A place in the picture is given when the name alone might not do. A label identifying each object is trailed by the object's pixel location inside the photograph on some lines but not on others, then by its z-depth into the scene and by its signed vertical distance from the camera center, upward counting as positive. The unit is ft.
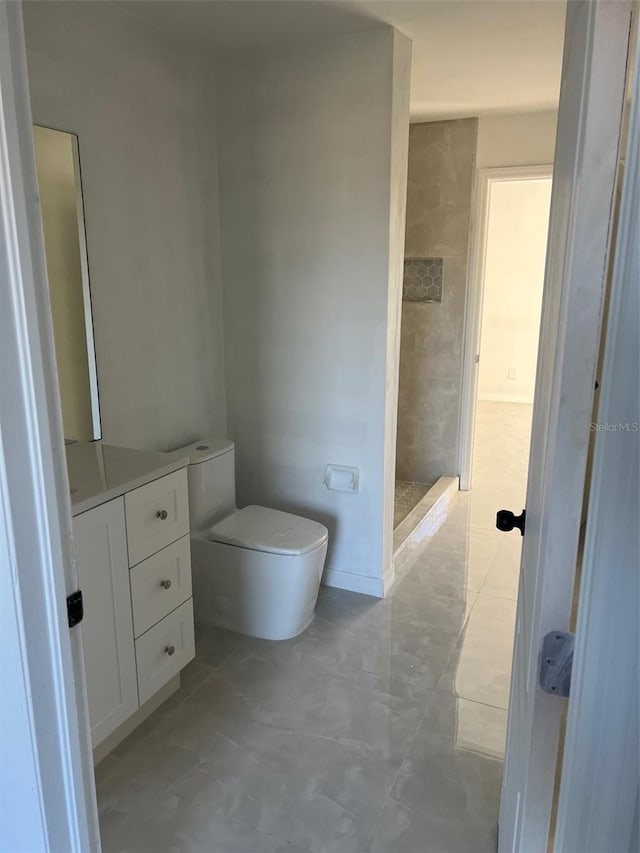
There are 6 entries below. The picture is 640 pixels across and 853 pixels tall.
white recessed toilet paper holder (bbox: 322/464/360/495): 9.54 -2.80
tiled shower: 12.99 -0.25
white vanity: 5.82 -2.81
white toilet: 8.20 -3.45
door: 2.04 -1.09
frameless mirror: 6.81 +0.13
